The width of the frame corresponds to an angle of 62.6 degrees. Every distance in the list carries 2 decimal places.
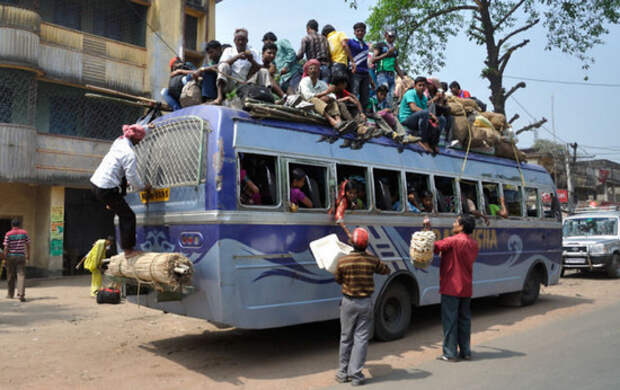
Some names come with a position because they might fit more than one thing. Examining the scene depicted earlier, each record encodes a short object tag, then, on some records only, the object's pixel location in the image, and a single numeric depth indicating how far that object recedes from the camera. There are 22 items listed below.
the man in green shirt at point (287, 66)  9.33
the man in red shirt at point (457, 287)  6.12
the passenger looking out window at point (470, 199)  8.79
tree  18.08
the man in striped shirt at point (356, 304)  5.24
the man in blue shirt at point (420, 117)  8.33
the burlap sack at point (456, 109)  9.30
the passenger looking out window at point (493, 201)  9.37
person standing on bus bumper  5.89
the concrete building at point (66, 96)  14.65
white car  15.52
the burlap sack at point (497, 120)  10.49
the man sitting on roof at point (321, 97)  6.83
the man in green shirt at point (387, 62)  10.21
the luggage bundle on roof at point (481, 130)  9.20
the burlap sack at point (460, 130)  9.13
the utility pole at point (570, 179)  29.98
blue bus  5.46
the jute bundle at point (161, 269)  5.33
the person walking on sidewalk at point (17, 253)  11.27
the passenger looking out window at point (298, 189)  6.15
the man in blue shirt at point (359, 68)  9.13
